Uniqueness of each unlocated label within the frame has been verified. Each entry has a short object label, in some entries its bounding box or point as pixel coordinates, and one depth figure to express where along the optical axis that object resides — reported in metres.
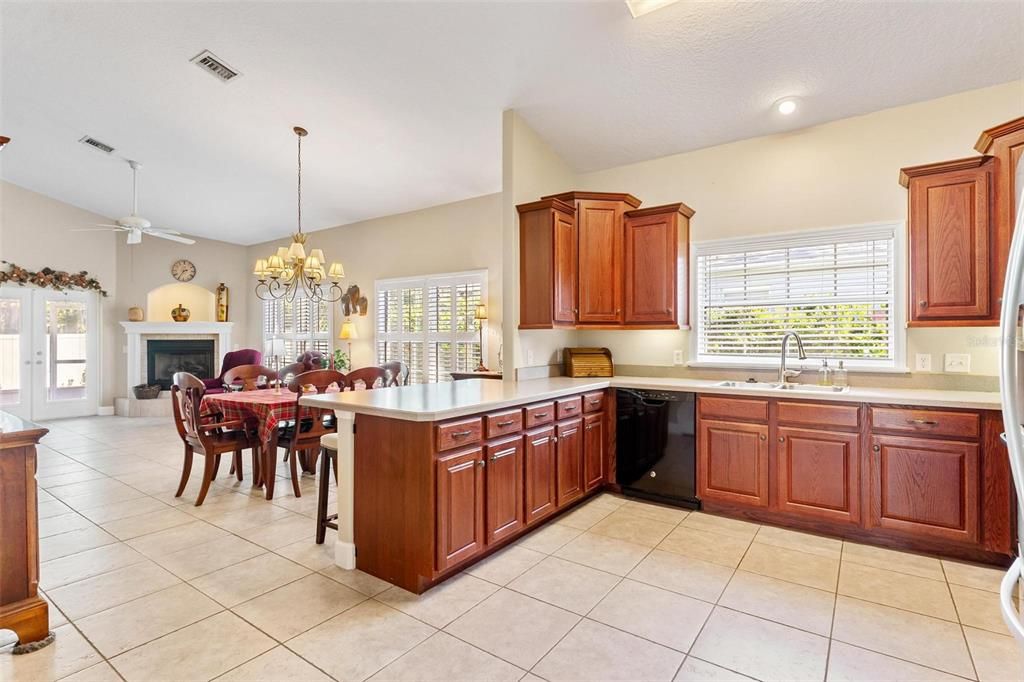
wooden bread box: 4.19
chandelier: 4.80
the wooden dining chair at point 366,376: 4.21
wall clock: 8.60
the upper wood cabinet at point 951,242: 2.83
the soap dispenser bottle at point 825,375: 3.53
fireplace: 8.33
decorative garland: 6.93
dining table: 3.73
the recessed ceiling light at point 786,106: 3.39
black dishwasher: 3.54
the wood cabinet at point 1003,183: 2.63
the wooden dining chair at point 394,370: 5.38
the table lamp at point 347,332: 7.27
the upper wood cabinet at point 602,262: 3.82
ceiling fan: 5.67
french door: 7.05
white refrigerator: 0.91
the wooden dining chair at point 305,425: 3.87
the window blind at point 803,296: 3.47
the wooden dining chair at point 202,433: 3.65
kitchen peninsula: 2.44
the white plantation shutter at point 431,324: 6.27
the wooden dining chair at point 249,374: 4.67
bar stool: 2.98
